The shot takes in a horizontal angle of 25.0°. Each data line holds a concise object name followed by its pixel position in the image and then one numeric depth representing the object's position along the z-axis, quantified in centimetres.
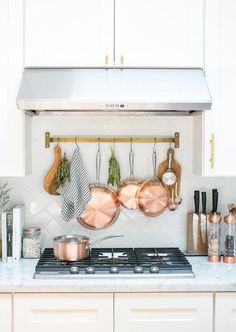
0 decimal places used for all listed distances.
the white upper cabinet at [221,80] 277
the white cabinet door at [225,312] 252
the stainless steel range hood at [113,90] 259
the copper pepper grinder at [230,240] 290
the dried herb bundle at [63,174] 303
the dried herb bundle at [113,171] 306
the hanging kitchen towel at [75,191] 297
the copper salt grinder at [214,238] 291
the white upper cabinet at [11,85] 273
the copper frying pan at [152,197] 307
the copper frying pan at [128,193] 307
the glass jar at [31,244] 295
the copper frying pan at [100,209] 307
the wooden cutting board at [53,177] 305
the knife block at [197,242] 306
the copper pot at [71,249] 276
